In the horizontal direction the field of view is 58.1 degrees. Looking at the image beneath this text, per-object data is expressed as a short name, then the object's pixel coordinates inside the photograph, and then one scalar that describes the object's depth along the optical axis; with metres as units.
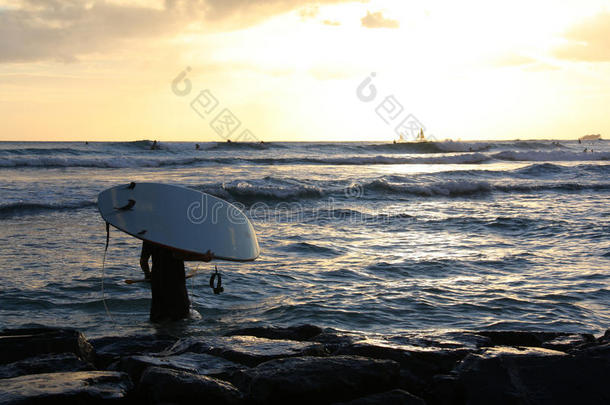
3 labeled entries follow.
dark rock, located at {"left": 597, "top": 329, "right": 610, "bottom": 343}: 4.85
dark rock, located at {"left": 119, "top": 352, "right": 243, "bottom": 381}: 4.05
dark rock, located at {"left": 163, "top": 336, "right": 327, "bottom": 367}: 4.35
